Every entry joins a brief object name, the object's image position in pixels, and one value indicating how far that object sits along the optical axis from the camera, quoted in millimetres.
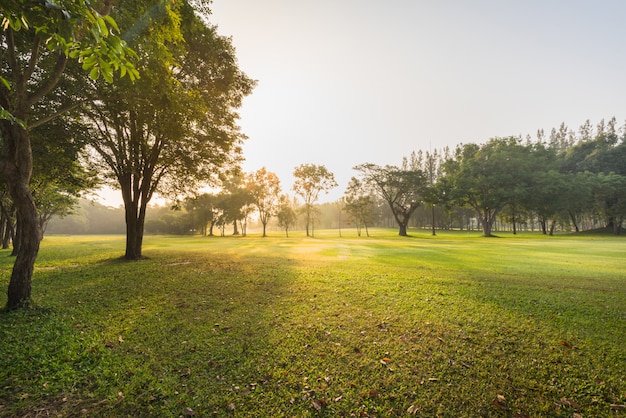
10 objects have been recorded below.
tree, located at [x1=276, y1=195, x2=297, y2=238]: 61375
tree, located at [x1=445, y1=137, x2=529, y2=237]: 50031
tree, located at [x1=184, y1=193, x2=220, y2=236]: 66562
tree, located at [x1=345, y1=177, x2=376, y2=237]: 59438
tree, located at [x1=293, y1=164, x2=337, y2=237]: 57188
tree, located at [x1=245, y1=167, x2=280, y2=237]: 58875
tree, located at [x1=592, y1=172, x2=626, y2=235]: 50531
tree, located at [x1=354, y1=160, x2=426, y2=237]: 56406
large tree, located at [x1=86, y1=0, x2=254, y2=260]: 8938
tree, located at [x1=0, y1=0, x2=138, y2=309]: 2830
